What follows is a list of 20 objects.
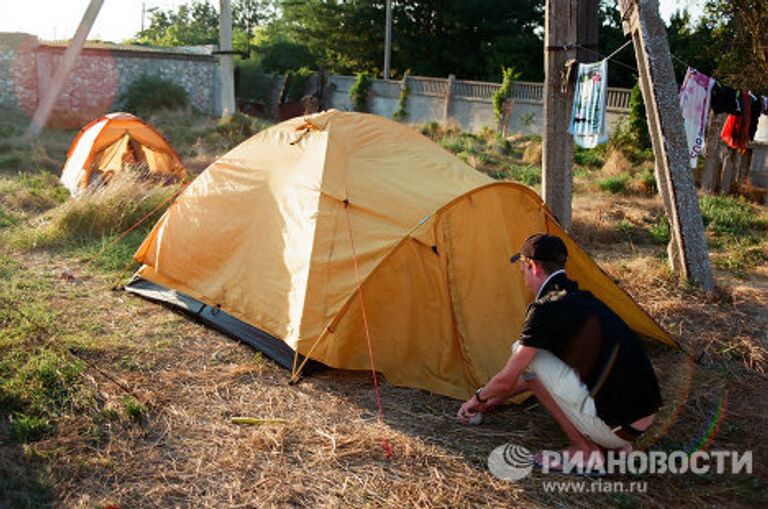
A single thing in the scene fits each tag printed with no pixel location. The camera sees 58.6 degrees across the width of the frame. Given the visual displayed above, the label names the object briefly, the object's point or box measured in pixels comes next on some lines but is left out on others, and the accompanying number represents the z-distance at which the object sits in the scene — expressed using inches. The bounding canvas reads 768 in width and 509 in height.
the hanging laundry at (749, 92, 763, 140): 278.2
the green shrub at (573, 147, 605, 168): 579.2
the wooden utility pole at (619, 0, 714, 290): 229.3
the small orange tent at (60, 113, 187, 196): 404.5
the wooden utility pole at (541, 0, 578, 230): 232.1
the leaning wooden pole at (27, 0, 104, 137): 550.0
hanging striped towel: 224.1
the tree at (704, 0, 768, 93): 510.3
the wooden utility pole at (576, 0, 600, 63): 228.4
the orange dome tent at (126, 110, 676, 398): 181.5
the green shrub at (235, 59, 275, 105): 1138.0
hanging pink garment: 255.3
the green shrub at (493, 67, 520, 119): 812.6
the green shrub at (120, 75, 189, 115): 777.6
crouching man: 131.4
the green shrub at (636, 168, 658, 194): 434.9
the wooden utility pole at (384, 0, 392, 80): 1114.7
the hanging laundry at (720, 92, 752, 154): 276.8
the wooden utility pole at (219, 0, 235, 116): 660.7
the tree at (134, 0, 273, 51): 1727.9
